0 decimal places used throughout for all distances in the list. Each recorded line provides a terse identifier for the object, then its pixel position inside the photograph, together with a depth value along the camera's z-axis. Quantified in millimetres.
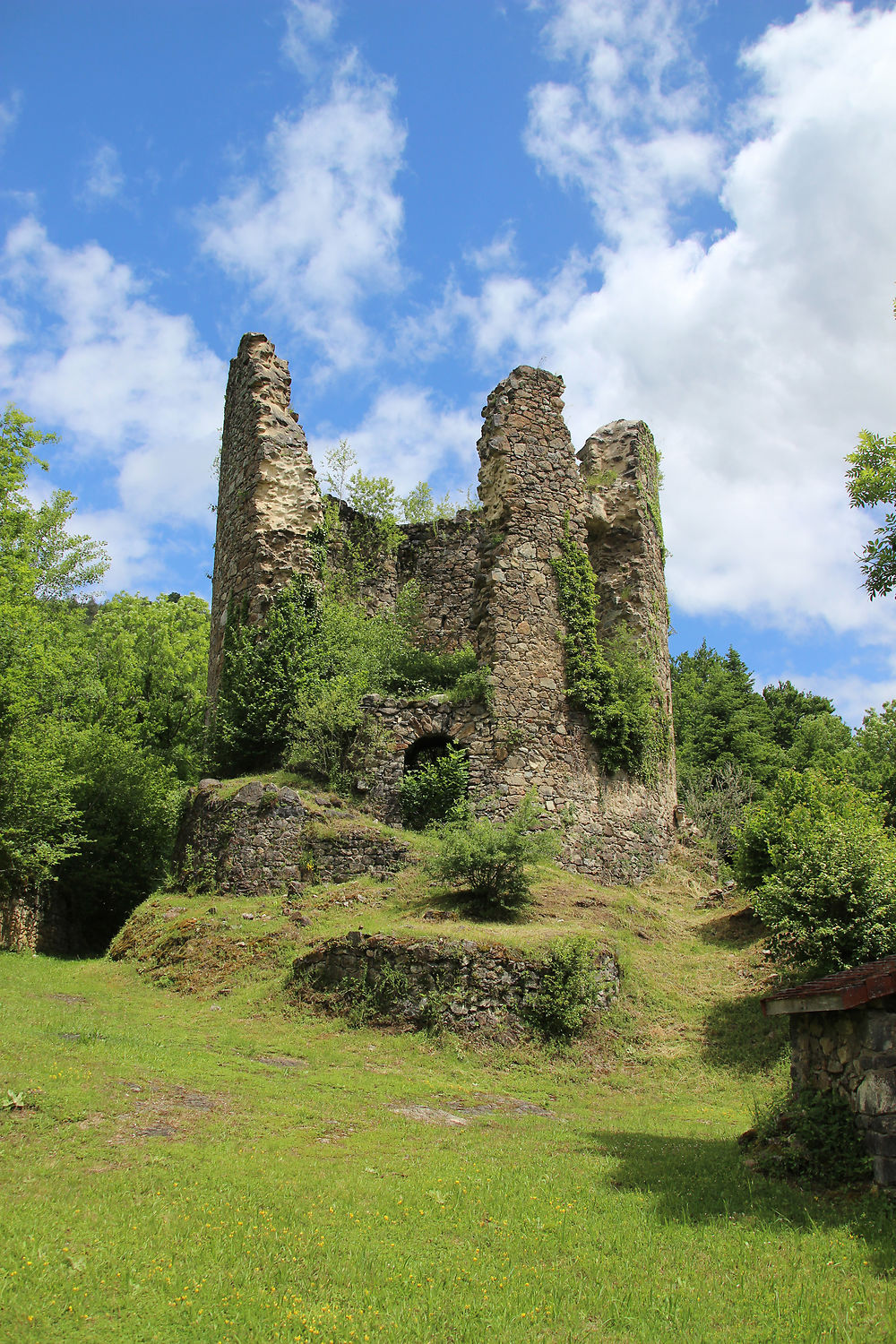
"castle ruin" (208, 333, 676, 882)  16281
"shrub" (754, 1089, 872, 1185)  6500
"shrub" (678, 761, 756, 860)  22733
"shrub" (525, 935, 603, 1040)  10875
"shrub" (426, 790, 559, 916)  12836
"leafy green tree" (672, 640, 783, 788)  32781
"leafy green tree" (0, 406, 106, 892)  17109
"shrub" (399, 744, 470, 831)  15773
